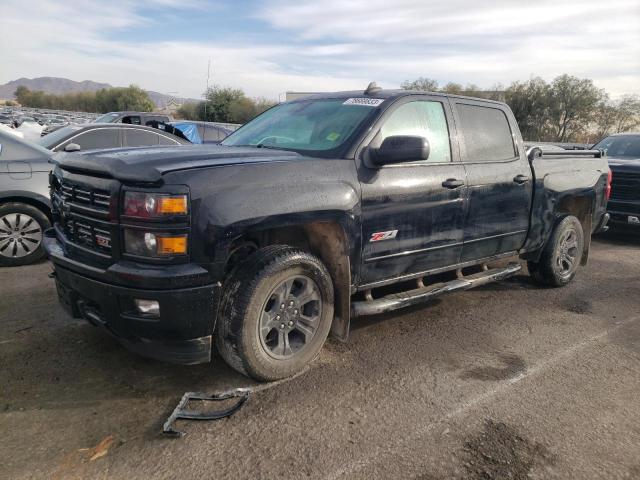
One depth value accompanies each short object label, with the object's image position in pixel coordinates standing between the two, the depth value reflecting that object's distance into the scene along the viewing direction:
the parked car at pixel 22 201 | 5.73
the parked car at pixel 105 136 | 8.02
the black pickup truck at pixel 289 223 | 2.85
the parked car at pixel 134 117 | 14.38
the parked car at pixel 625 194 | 8.41
